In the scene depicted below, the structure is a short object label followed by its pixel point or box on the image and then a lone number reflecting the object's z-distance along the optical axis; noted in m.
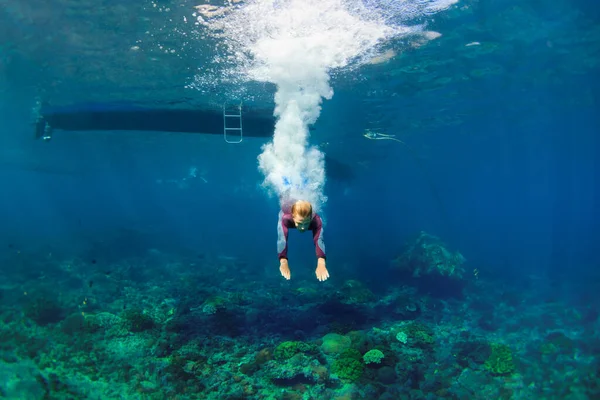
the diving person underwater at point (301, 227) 4.85
